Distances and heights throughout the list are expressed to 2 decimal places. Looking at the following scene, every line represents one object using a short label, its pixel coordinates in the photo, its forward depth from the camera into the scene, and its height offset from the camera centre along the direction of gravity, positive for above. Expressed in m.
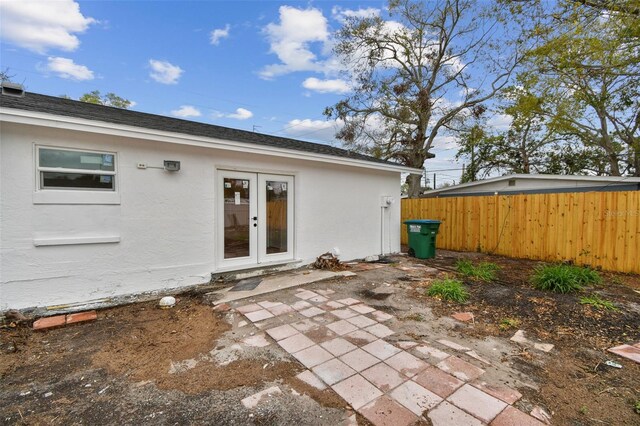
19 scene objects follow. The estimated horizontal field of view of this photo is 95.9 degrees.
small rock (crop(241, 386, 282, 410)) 2.11 -1.47
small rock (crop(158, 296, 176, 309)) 4.15 -1.45
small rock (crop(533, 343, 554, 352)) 2.97 -1.48
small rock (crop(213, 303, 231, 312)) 3.97 -1.47
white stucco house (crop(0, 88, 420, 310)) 3.70 +0.01
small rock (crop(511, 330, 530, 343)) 3.14 -1.48
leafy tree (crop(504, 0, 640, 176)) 5.60 +3.69
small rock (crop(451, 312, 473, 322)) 3.72 -1.48
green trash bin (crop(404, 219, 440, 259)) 7.85 -0.92
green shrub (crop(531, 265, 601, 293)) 4.68 -1.27
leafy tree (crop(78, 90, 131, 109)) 18.70 +7.16
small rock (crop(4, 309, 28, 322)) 3.49 -1.40
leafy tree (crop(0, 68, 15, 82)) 10.61 +4.84
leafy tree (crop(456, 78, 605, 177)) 16.08 +3.44
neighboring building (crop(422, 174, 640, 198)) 9.58 +0.76
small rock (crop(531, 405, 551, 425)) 1.94 -1.44
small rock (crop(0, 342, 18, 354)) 2.91 -1.50
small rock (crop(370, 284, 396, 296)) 4.75 -1.47
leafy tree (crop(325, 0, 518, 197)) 15.05 +7.06
